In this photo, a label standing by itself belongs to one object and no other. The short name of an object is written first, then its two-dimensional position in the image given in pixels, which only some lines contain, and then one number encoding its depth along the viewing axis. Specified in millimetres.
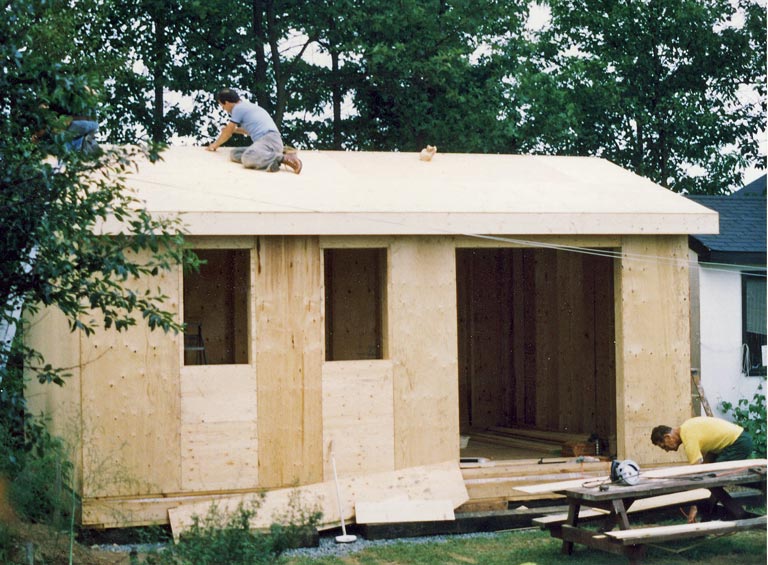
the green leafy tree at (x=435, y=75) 19672
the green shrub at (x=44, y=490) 8156
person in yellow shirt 9242
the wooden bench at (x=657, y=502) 9258
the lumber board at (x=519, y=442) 12289
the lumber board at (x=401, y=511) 9617
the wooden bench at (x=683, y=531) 8062
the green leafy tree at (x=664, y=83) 22812
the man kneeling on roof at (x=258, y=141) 11008
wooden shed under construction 9414
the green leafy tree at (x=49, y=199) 6582
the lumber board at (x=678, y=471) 8812
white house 12977
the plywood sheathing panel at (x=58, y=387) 9305
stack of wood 11445
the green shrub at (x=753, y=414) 12570
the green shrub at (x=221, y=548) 7496
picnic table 8172
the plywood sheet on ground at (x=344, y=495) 9352
